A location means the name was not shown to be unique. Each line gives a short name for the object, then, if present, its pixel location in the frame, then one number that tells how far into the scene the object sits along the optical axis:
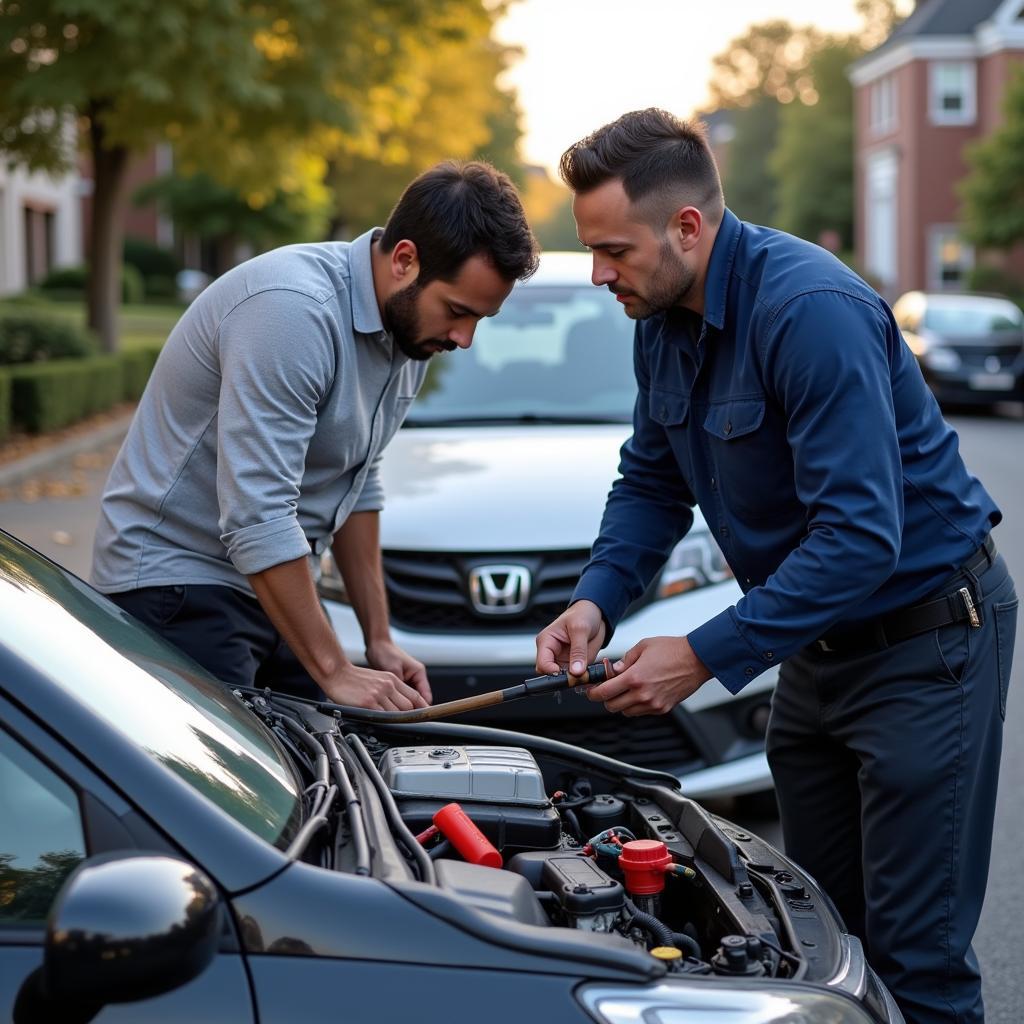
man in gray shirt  3.21
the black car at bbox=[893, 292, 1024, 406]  20.36
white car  4.72
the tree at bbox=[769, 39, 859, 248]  62.53
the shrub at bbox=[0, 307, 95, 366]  17.88
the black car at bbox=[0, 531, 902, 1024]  1.80
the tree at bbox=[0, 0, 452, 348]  16.77
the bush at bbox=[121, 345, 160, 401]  20.91
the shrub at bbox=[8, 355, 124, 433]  15.62
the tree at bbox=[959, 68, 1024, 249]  38.28
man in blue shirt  2.74
